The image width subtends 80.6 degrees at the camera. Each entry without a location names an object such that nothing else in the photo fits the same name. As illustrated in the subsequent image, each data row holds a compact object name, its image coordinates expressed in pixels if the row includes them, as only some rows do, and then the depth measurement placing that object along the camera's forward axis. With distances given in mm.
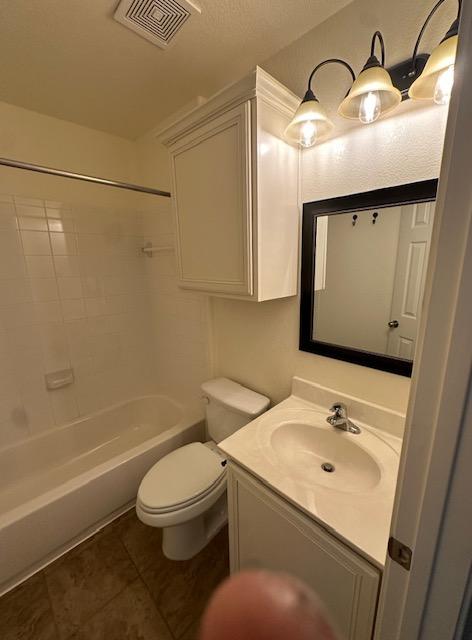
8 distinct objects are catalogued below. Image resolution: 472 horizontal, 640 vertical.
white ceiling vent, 1007
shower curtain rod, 1200
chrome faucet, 1086
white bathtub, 1268
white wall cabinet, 1003
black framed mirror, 954
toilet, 1220
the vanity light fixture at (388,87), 748
